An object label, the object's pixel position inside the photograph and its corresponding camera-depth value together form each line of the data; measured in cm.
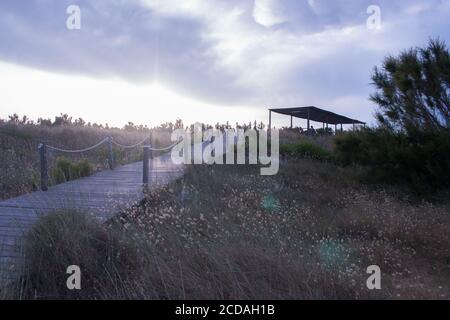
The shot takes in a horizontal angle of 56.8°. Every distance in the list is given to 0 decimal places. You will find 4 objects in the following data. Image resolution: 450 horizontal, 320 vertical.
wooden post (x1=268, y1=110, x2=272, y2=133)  2208
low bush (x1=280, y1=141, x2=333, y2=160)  1338
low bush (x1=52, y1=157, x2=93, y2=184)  932
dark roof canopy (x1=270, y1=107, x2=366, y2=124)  2179
